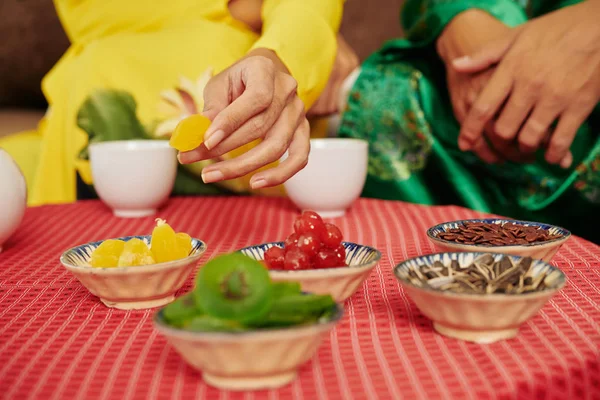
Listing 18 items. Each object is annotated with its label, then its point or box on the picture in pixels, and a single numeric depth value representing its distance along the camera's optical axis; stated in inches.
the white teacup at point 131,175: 44.3
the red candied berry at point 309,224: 26.3
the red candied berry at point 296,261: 24.4
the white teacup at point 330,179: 43.2
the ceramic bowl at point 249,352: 17.5
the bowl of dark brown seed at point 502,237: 27.5
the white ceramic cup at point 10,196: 35.0
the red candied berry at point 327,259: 25.5
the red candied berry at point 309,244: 25.3
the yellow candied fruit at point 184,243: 27.5
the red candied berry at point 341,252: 26.2
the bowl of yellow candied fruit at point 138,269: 25.1
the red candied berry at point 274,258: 25.3
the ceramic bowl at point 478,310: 20.6
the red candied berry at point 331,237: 26.2
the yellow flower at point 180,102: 60.0
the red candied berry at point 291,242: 25.7
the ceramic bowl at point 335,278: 23.3
